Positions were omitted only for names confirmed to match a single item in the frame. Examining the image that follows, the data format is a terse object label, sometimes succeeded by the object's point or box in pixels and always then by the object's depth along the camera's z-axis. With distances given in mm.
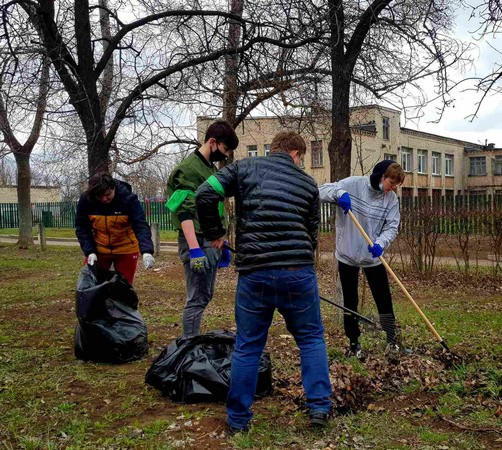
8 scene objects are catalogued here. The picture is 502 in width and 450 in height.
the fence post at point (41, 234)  17219
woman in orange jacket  4762
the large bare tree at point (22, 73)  7129
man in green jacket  3973
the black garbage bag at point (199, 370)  3698
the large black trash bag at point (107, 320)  4555
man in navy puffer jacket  3141
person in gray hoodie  4496
